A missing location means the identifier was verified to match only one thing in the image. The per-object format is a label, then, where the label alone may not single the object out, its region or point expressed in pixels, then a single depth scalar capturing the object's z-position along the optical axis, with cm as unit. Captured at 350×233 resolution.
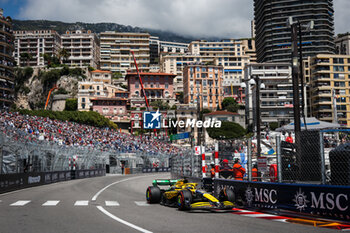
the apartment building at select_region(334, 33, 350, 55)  14350
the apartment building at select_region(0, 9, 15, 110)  7731
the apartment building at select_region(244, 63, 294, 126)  10894
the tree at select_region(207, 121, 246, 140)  10156
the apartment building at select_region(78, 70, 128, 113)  11325
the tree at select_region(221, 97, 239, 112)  12175
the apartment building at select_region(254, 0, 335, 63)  13238
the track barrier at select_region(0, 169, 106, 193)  1912
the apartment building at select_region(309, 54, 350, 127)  10519
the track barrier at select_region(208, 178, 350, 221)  862
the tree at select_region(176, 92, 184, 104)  15285
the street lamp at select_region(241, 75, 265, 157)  2008
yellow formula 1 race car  1099
